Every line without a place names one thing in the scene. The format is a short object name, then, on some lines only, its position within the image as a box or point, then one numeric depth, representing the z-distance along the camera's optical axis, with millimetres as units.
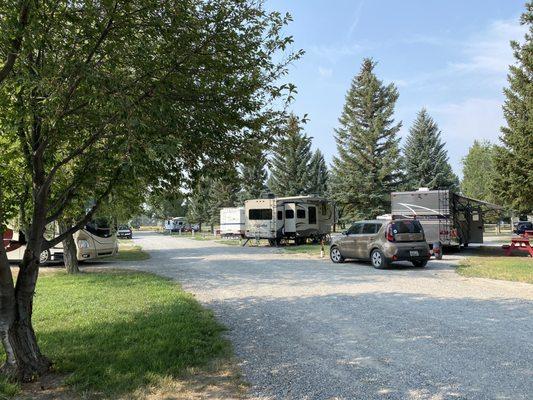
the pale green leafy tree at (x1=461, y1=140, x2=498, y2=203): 58150
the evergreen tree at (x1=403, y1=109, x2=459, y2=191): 38938
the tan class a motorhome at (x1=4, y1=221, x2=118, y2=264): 16812
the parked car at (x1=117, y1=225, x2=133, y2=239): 52469
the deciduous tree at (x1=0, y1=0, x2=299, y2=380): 4016
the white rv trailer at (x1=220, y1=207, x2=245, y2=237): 39156
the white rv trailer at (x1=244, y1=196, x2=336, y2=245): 28391
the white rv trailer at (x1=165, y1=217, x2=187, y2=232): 70188
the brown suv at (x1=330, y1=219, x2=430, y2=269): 14656
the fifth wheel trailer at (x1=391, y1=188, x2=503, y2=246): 18859
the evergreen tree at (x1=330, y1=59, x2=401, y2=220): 35500
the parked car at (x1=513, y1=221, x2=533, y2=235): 40881
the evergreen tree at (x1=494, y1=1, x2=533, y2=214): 22516
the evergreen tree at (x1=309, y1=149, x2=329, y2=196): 44375
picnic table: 17508
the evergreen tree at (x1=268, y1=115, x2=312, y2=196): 43469
